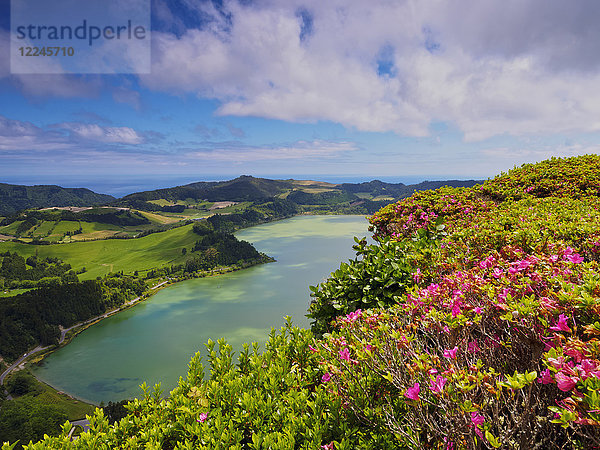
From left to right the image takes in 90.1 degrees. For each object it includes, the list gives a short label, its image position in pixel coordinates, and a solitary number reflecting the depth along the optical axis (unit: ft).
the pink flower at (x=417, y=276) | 16.14
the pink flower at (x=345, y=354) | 10.12
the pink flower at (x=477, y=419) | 6.36
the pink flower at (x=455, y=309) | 9.77
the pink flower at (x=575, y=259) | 11.75
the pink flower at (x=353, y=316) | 13.01
